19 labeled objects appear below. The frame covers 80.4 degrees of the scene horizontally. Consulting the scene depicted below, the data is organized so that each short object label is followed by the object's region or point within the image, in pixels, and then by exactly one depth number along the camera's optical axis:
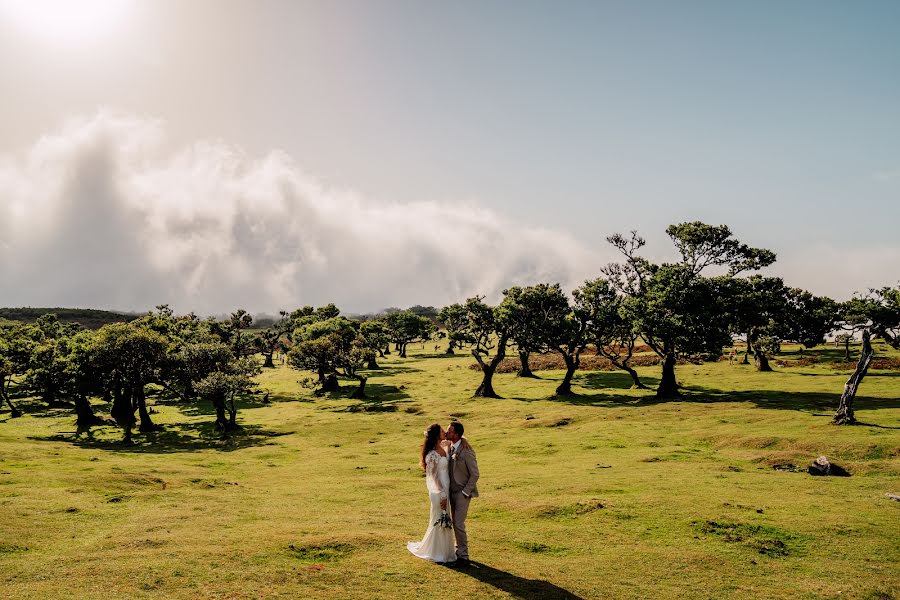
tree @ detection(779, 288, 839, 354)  81.62
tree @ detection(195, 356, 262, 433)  47.22
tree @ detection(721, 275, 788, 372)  57.41
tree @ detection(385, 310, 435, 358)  141.99
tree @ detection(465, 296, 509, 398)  65.19
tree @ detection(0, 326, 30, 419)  54.90
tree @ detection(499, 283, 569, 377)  67.12
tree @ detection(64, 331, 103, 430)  46.81
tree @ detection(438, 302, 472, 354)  69.75
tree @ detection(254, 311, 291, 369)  127.12
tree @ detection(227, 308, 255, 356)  110.72
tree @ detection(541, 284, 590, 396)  66.75
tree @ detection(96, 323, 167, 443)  45.41
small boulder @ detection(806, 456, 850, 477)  25.22
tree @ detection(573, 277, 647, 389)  65.50
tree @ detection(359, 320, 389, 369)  102.12
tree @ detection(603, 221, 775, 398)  55.25
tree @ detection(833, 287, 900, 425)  36.22
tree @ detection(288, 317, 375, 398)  72.00
